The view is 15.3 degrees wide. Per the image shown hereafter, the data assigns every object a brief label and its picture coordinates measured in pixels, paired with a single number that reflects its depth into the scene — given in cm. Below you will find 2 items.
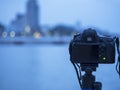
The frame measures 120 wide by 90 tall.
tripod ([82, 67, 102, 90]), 167
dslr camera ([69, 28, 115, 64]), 161
